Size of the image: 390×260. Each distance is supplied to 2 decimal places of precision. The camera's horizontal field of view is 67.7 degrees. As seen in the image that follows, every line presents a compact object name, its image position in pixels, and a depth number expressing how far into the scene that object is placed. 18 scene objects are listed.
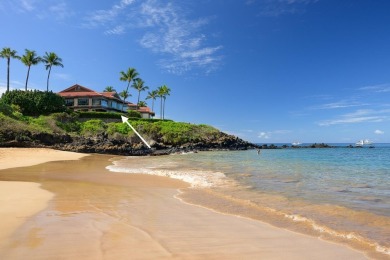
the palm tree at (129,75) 81.44
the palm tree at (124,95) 82.12
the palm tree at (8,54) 61.16
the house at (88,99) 70.50
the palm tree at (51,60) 64.69
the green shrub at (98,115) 58.25
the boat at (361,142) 128.50
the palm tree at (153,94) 100.75
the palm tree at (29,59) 61.59
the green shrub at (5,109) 43.20
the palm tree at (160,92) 96.20
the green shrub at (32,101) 53.69
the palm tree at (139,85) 87.38
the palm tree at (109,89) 104.12
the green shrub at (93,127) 52.97
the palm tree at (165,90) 96.19
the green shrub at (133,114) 70.06
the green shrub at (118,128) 54.90
